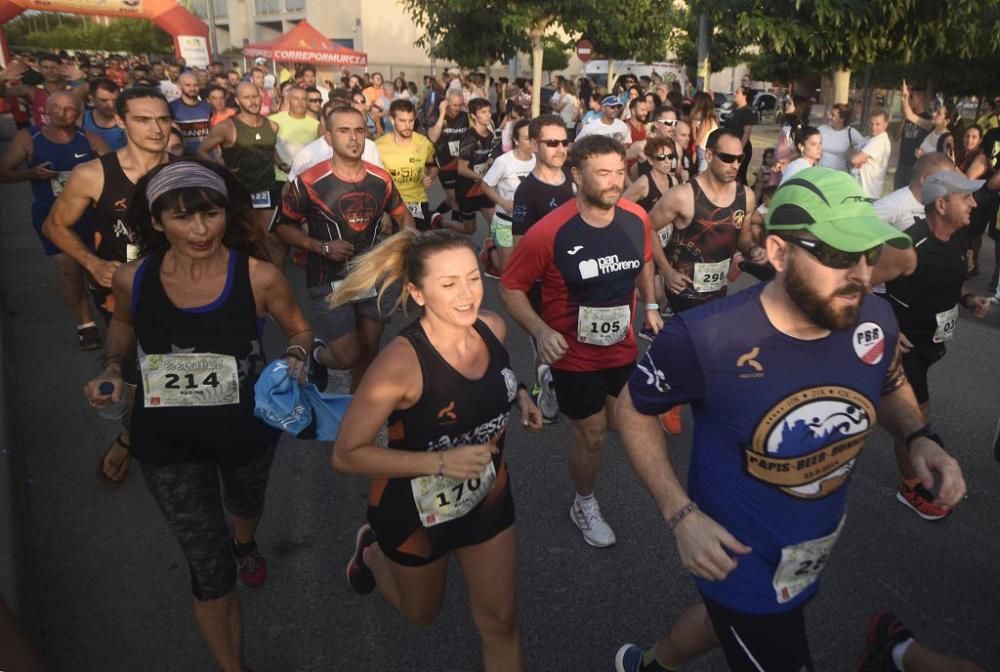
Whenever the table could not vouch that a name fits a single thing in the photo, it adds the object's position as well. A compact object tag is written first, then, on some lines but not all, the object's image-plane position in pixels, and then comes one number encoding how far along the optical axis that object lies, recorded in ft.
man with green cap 6.20
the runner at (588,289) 12.10
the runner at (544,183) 17.79
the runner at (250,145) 25.84
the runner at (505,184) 23.18
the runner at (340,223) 15.66
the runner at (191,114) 31.48
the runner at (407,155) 24.14
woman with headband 8.57
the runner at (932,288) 12.53
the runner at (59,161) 20.57
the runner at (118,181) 13.17
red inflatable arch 91.25
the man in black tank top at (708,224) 15.34
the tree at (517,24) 59.16
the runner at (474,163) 30.45
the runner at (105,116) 26.07
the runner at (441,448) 7.60
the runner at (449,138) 34.76
